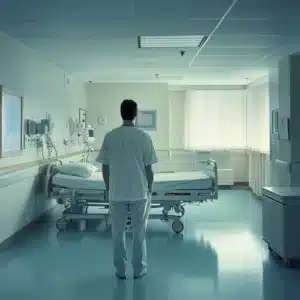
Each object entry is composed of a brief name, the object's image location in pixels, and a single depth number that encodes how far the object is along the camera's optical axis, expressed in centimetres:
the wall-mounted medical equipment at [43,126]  617
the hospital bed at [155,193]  593
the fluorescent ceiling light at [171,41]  539
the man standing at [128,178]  377
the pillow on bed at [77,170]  624
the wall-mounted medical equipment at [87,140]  921
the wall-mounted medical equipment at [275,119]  708
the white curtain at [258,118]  865
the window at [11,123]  497
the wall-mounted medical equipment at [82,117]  922
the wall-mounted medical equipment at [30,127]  587
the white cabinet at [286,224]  425
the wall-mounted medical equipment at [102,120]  988
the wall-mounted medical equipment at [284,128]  603
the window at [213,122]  1032
